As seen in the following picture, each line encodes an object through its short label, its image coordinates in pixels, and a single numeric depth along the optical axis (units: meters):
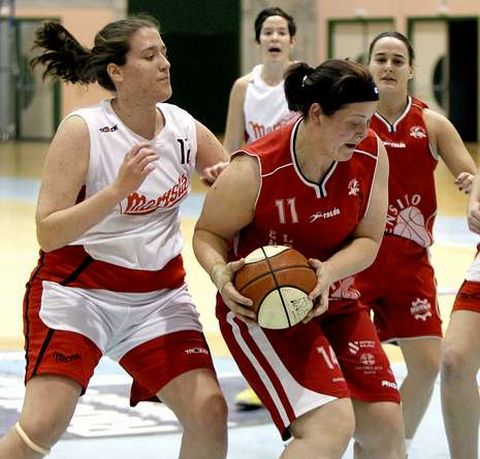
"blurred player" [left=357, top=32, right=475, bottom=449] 9.86
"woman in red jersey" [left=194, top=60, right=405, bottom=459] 7.42
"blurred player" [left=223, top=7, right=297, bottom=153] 14.21
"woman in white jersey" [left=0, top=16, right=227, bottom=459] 7.72
